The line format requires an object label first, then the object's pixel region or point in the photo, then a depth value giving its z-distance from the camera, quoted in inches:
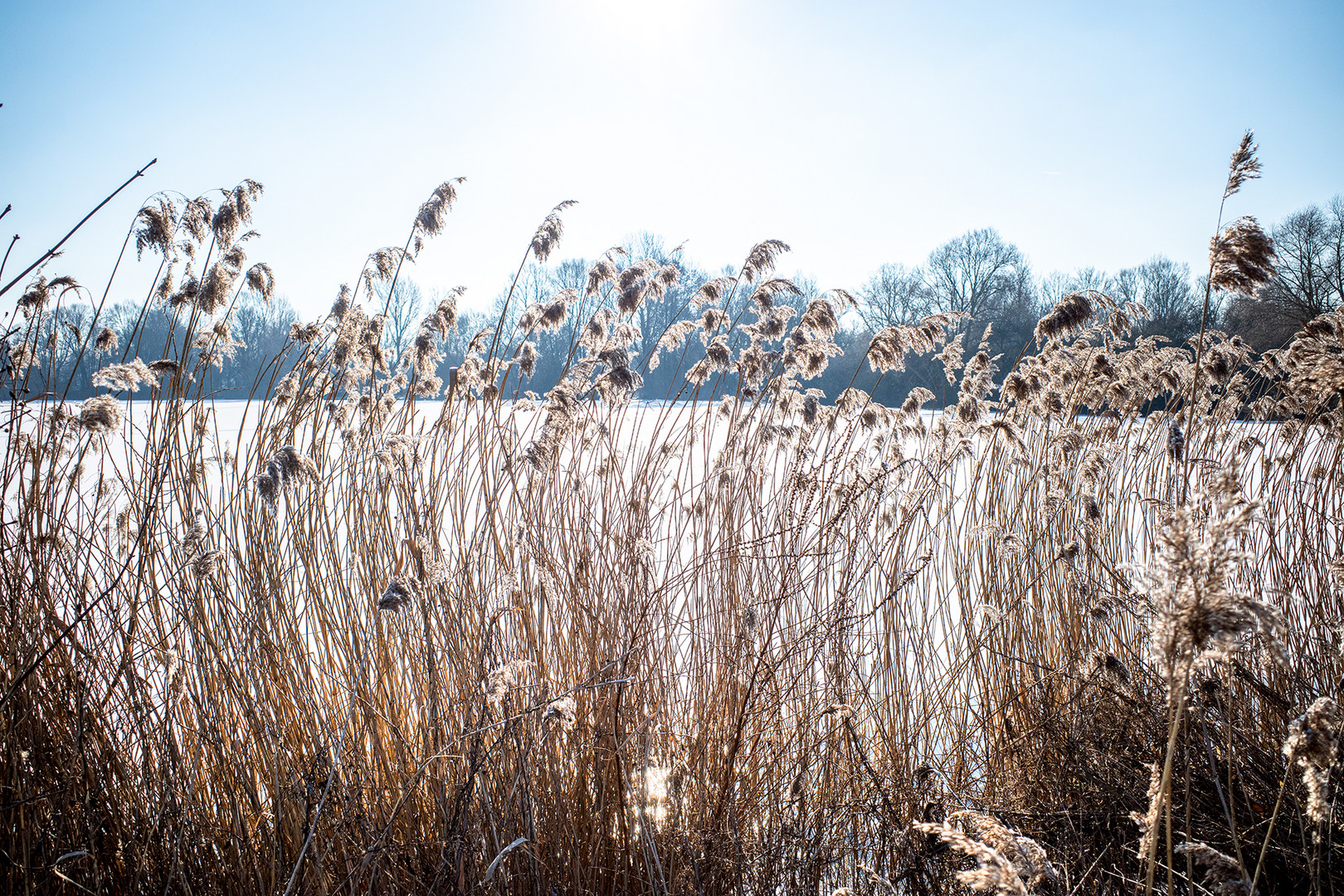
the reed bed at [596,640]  61.6
